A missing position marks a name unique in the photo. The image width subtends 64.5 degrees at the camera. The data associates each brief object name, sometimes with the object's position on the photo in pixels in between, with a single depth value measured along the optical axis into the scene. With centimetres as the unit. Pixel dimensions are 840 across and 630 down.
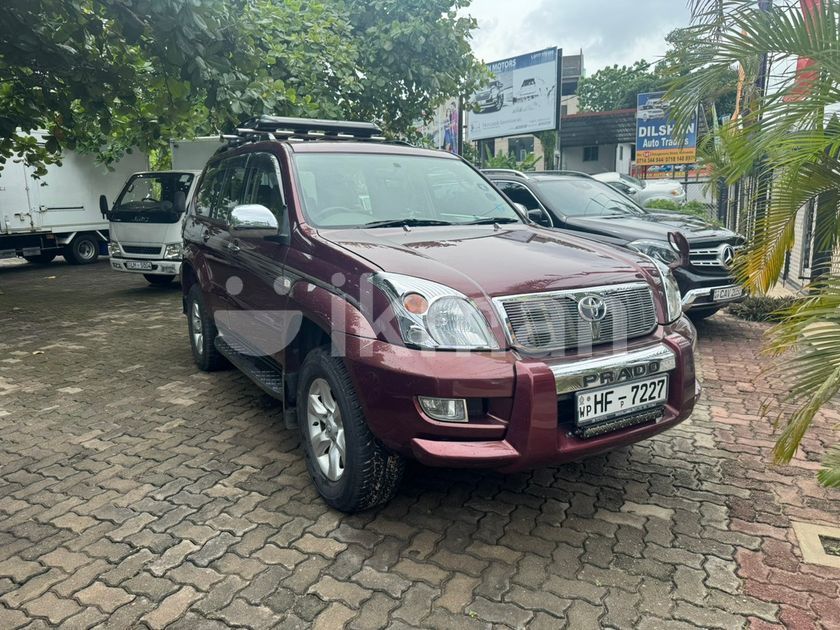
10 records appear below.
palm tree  292
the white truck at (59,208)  1414
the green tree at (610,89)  4820
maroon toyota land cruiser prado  273
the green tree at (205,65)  726
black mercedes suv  656
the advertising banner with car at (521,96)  2195
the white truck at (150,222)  1027
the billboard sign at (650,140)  1969
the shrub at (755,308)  770
